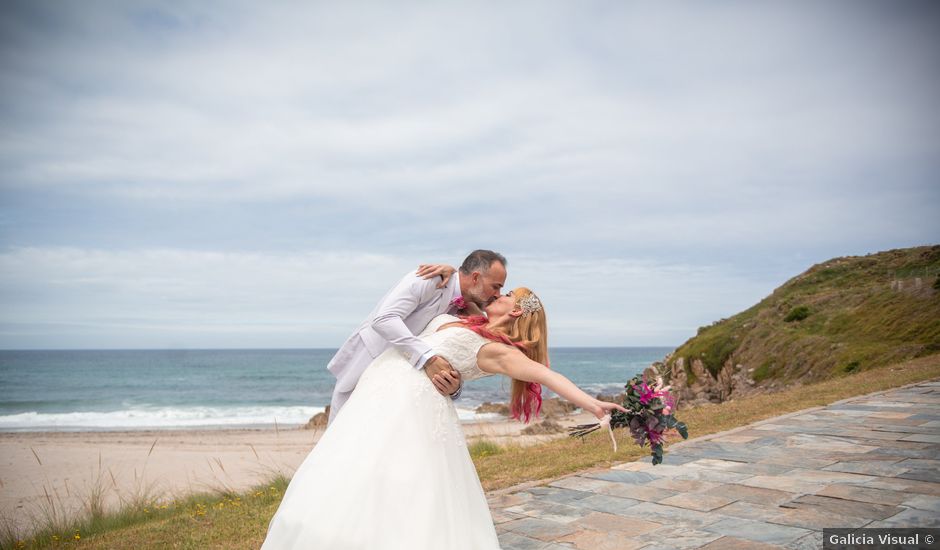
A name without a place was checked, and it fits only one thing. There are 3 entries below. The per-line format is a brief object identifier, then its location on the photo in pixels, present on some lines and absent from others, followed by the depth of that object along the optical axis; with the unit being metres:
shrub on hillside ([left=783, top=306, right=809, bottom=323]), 23.83
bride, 3.28
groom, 3.73
